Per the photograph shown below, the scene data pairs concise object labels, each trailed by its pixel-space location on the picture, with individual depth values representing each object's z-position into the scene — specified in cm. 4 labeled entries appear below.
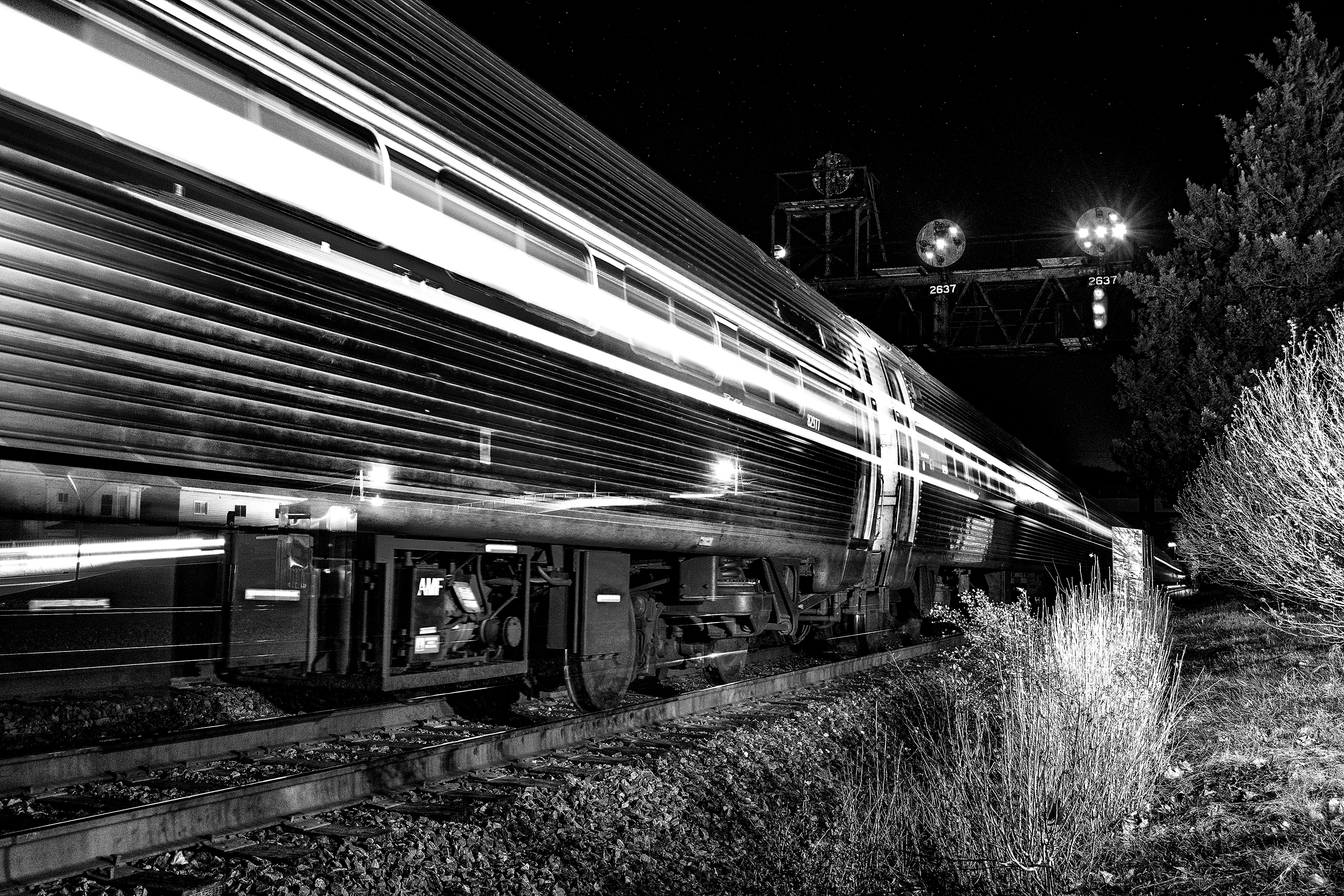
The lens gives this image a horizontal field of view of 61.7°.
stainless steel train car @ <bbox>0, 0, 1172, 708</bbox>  334
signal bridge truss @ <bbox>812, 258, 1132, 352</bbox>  2206
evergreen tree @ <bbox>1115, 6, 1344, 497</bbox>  1611
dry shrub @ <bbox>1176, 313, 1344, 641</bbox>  802
